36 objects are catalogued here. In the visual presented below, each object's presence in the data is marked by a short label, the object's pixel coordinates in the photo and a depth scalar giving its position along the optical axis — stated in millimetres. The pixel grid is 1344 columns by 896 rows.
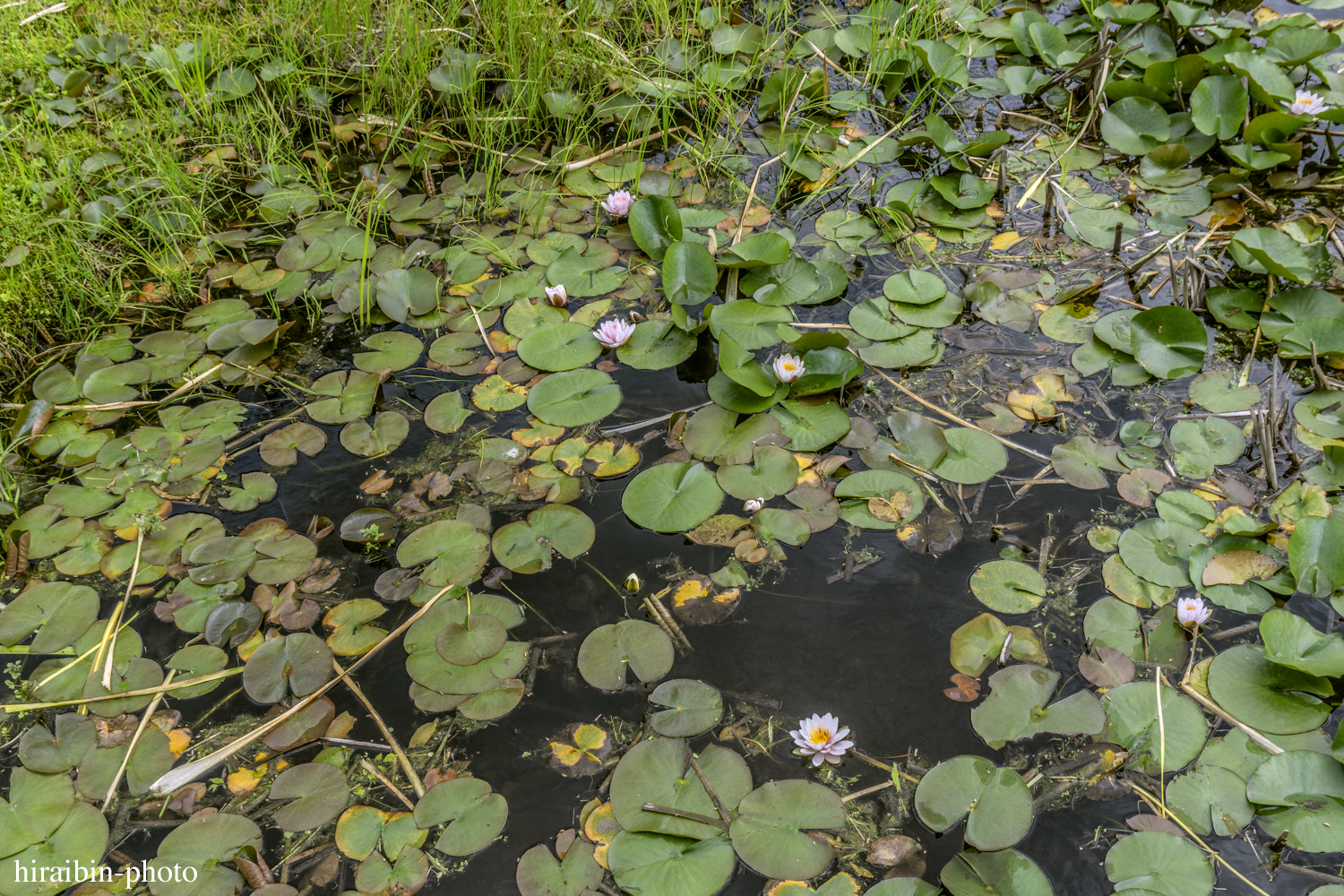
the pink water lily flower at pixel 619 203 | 3074
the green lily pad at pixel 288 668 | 1848
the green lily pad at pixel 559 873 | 1516
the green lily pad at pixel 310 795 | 1656
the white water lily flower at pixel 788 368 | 2309
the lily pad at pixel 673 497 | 2104
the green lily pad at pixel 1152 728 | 1618
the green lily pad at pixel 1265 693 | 1632
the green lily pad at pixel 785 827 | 1520
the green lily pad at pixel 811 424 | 2268
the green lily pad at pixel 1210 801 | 1521
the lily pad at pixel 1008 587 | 1892
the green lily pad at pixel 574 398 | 2398
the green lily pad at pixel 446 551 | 2045
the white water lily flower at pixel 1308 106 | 2945
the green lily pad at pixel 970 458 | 2158
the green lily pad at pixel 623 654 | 1823
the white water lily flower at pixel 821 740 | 1657
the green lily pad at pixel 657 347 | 2553
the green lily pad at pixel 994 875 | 1448
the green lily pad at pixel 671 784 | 1572
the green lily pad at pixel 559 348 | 2570
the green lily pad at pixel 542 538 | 2066
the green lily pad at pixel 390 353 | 2643
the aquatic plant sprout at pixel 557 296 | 2730
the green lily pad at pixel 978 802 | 1524
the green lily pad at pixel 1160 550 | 1898
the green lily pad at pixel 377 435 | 2375
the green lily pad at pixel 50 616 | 1972
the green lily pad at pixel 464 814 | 1597
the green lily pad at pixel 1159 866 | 1441
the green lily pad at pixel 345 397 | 2480
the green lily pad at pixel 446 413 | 2432
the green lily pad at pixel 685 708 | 1728
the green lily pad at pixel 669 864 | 1495
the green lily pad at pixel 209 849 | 1554
